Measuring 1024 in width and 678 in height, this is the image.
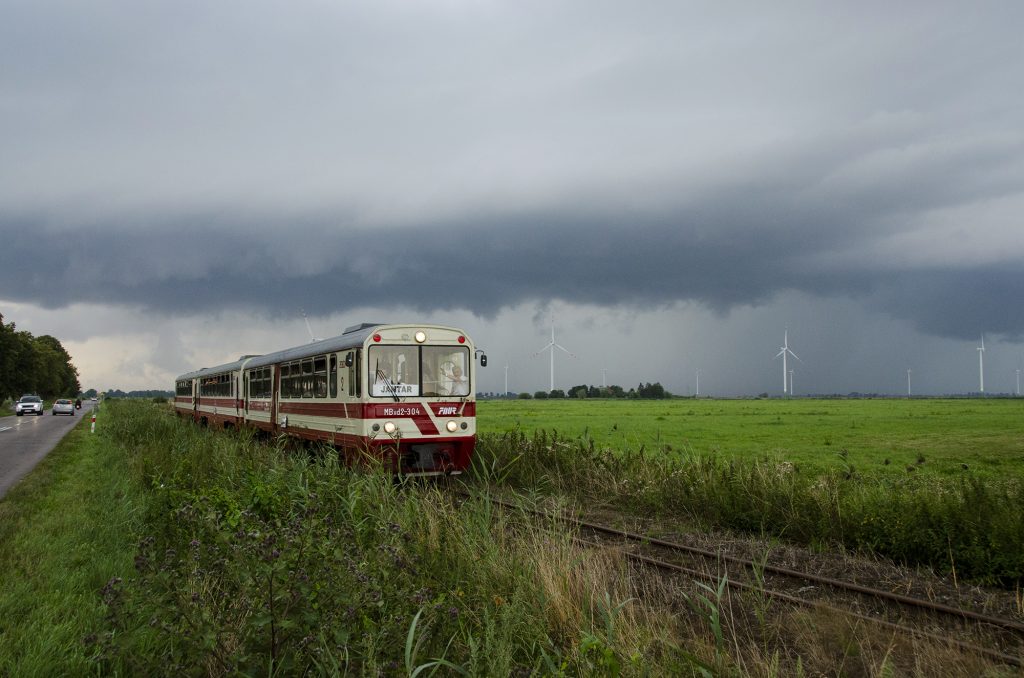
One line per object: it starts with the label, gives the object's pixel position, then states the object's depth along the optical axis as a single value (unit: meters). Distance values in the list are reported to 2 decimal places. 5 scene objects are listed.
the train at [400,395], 14.31
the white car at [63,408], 57.59
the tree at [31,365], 72.00
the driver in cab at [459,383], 15.25
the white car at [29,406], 56.22
